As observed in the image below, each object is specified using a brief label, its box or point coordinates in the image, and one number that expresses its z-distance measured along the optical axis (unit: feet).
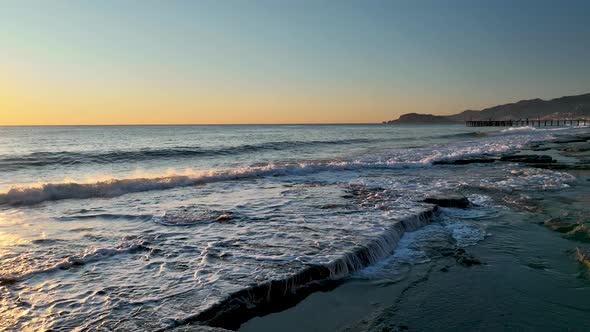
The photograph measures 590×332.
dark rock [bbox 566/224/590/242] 25.34
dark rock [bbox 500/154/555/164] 67.82
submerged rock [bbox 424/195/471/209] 36.11
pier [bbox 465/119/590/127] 361.47
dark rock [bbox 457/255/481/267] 21.39
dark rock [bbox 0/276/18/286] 18.98
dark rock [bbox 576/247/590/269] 20.88
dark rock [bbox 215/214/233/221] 31.99
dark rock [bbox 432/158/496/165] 73.77
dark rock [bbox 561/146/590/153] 87.48
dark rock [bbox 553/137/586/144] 119.77
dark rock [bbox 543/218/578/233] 27.50
